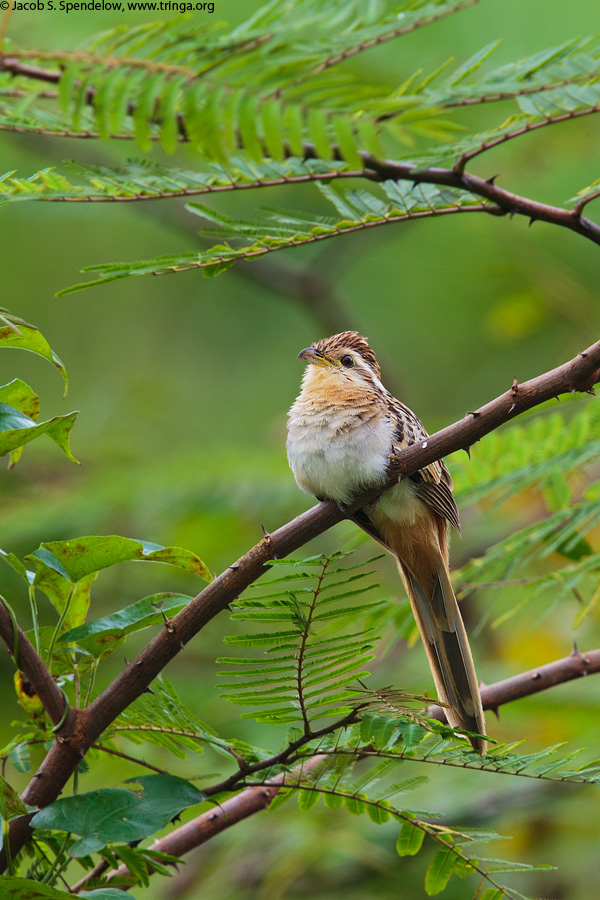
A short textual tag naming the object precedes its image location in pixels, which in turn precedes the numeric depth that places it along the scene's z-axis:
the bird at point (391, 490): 6.38
